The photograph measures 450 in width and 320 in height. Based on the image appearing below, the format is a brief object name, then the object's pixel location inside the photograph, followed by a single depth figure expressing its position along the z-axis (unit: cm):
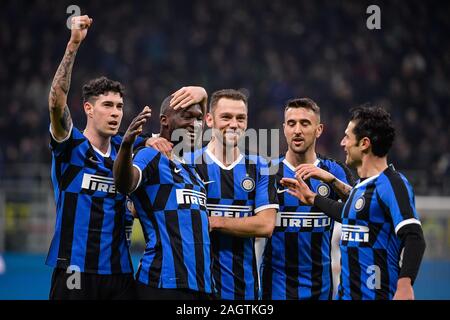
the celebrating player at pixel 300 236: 1120
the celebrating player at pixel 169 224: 910
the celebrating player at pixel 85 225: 1029
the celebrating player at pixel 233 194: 1059
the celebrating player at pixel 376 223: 879
